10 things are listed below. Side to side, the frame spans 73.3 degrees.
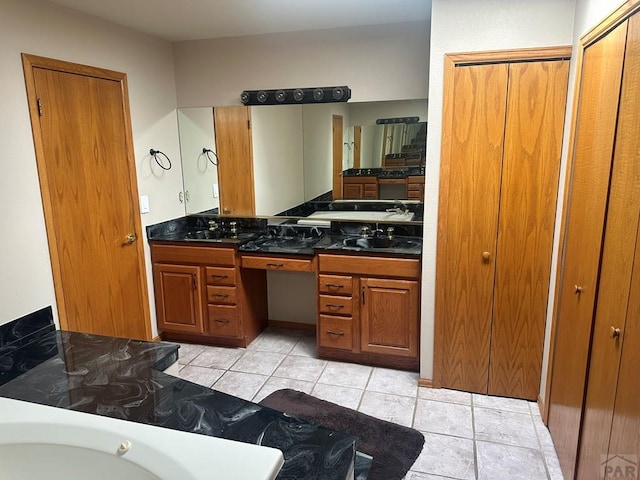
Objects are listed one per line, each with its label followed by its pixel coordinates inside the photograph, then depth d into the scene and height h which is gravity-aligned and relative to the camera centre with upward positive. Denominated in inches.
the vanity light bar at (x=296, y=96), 128.3 +20.4
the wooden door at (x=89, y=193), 97.7 -6.9
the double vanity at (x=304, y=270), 115.9 -32.4
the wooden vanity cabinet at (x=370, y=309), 114.2 -39.8
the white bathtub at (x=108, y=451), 41.7 -29.4
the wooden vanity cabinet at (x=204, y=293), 130.3 -39.4
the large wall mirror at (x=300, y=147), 128.3 +4.9
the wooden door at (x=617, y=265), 55.4 -14.0
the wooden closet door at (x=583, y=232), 66.1 -12.3
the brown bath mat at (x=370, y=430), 84.2 -58.0
